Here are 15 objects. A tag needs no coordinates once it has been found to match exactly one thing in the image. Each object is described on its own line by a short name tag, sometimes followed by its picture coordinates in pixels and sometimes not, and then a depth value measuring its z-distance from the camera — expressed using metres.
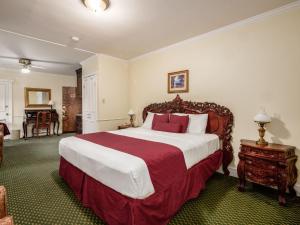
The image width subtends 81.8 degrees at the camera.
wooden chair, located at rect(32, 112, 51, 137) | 6.12
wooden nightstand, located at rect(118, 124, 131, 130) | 4.41
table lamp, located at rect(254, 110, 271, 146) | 2.28
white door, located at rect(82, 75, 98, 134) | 4.57
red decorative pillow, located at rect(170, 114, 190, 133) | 3.10
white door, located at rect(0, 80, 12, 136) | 5.94
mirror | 6.43
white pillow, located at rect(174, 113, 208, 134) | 3.02
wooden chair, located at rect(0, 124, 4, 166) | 3.38
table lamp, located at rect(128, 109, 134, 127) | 4.41
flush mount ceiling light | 2.12
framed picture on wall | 3.56
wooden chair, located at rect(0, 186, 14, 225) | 1.16
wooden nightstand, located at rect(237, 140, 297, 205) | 2.08
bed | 1.53
